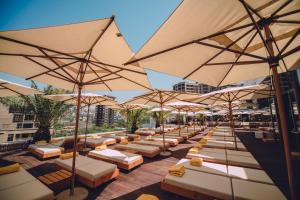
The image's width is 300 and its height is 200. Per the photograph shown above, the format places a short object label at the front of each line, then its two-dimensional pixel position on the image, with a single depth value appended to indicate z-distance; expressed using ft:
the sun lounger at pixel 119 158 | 18.74
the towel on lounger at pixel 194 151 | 20.17
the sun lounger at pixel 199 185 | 10.49
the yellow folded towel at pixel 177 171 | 12.91
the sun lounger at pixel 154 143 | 28.30
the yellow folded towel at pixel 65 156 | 18.11
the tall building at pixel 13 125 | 152.25
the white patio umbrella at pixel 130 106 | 46.36
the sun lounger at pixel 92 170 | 14.10
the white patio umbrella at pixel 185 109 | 31.35
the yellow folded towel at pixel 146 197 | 9.26
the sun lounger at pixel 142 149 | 23.91
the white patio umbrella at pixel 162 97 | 26.05
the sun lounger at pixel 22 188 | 9.93
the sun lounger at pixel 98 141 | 31.90
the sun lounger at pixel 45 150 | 23.01
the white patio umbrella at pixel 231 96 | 21.44
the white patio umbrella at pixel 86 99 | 26.95
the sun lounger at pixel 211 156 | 17.65
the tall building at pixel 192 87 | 363.35
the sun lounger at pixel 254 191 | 9.64
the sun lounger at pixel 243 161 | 16.31
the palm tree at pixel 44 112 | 34.75
